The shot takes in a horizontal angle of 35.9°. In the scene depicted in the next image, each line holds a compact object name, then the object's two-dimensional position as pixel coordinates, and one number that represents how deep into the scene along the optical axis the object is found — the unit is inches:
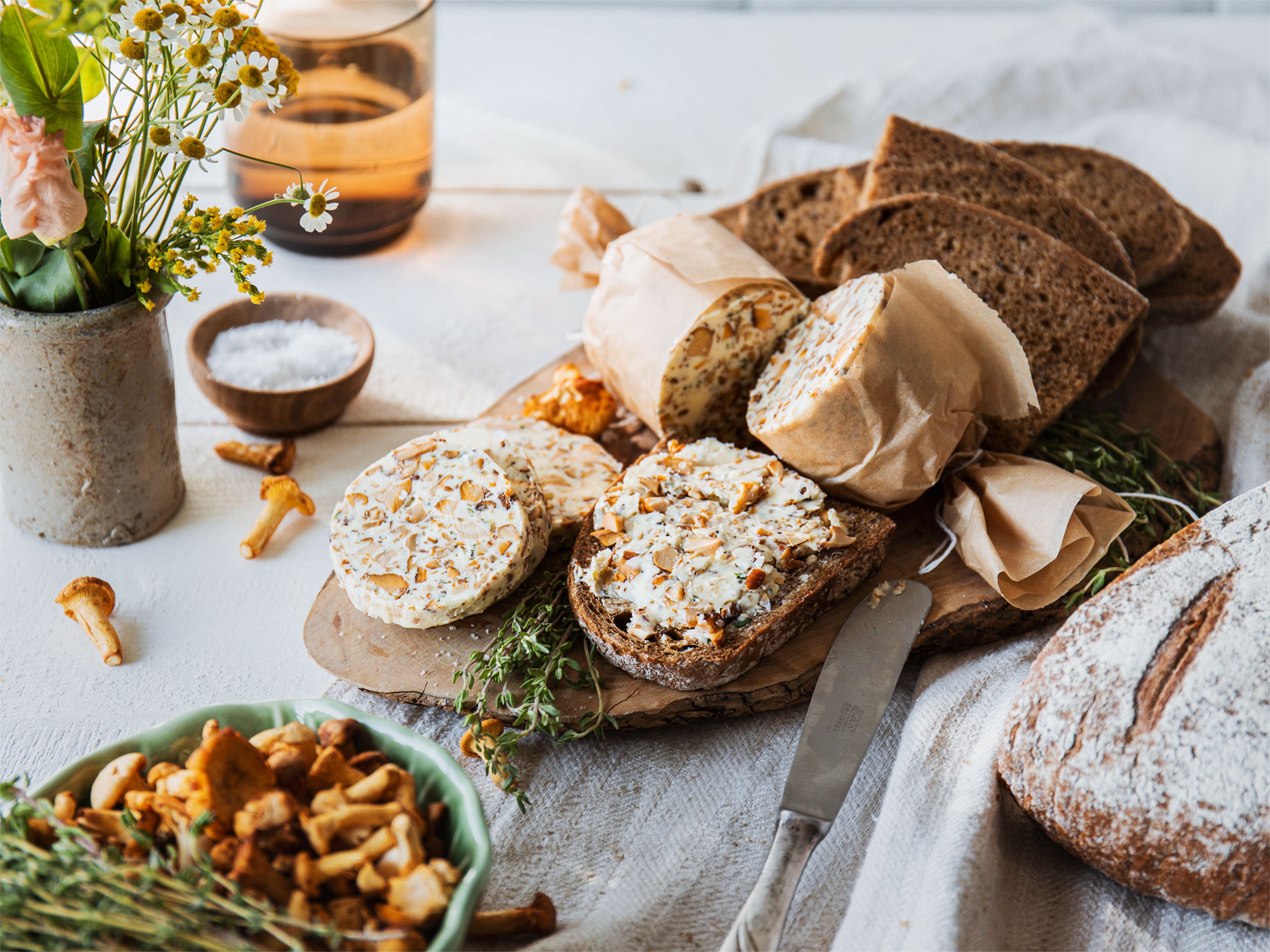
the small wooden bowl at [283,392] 29.0
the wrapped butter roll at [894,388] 26.5
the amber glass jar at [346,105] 31.7
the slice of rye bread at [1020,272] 29.1
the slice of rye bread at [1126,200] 31.6
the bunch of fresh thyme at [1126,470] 27.3
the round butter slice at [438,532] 25.3
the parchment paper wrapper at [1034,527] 26.2
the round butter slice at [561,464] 26.9
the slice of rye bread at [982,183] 31.0
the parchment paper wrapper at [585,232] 32.1
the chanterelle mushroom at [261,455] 29.1
